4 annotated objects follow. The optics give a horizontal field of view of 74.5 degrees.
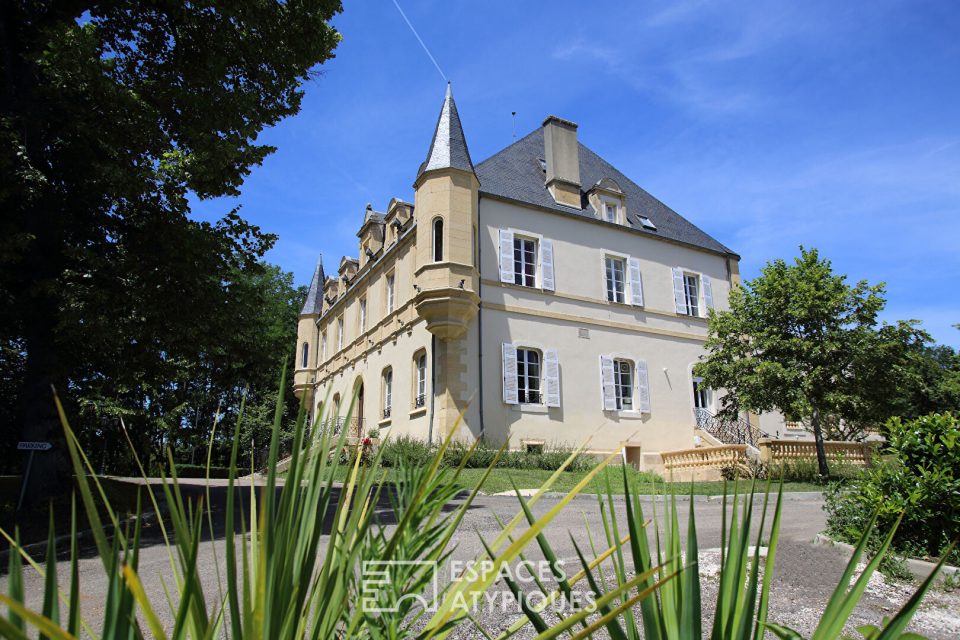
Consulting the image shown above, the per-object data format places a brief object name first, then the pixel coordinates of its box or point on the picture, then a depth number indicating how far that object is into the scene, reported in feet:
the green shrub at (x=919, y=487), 17.10
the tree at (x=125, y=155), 28.86
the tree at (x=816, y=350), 51.42
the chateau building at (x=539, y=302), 58.49
